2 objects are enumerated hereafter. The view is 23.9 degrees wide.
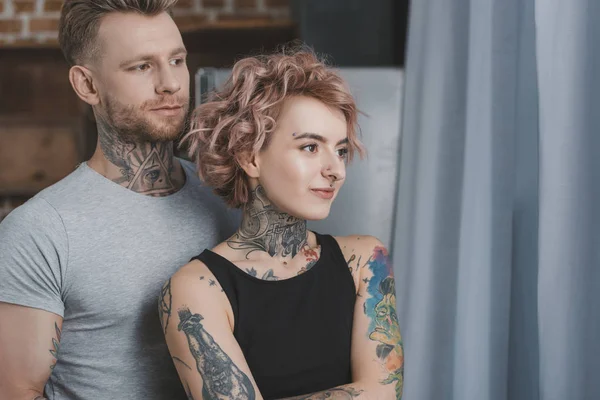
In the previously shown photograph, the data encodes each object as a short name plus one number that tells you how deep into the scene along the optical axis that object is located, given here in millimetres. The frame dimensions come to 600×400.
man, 2249
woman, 2104
